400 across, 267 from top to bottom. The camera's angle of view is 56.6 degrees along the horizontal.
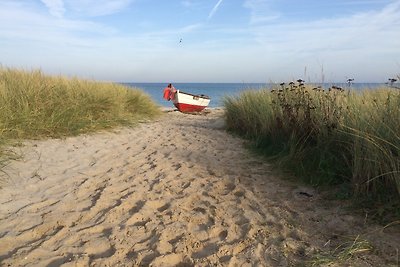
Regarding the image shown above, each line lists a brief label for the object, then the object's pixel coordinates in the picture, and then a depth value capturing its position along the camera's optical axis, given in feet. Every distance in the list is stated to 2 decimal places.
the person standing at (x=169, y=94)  53.06
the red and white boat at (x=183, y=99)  52.08
